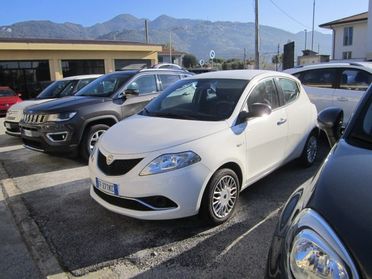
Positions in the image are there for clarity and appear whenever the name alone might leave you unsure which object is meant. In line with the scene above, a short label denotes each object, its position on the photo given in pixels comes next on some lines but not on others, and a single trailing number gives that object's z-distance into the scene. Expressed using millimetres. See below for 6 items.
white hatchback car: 3785
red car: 17156
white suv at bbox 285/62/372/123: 7496
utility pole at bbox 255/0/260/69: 23016
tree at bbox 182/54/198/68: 67750
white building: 40000
